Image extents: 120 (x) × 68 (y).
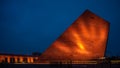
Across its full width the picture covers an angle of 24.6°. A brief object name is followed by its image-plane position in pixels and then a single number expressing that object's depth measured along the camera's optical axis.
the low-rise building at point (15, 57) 48.15
